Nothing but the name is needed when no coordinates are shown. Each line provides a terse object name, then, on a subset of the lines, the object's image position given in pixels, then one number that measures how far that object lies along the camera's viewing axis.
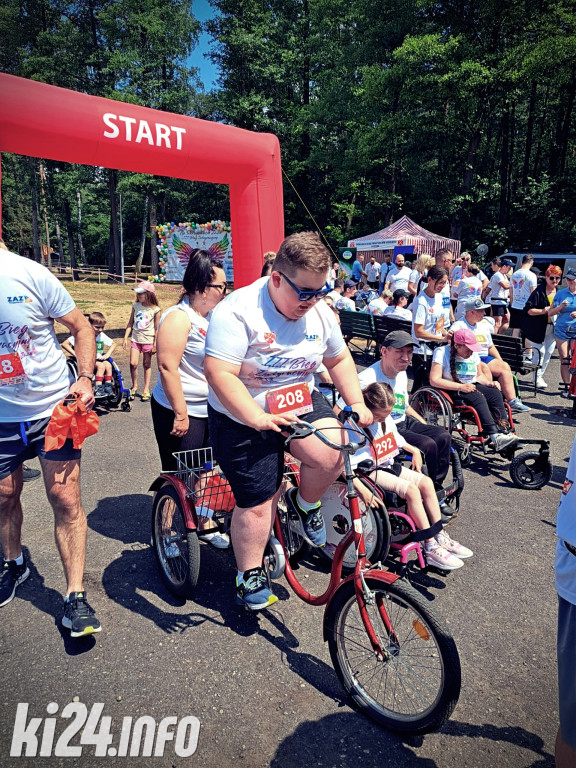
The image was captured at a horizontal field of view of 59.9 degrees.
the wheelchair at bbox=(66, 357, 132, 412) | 6.91
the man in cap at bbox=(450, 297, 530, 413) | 5.49
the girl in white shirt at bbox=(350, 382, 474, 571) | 3.17
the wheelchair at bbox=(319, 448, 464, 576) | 3.01
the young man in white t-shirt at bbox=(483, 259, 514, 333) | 10.43
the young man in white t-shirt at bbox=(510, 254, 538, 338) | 9.68
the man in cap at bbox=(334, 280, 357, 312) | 10.66
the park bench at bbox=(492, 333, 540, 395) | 6.15
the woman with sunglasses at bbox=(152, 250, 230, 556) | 3.03
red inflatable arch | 6.80
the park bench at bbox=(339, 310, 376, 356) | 9.53
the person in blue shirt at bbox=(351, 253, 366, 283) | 19.08
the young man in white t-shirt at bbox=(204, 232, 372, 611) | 2.16
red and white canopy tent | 20.27
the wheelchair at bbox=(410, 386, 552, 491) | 4.67
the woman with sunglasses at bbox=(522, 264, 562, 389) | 8.72
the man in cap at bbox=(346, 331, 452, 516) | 3.75
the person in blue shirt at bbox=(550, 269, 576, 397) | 7.93
